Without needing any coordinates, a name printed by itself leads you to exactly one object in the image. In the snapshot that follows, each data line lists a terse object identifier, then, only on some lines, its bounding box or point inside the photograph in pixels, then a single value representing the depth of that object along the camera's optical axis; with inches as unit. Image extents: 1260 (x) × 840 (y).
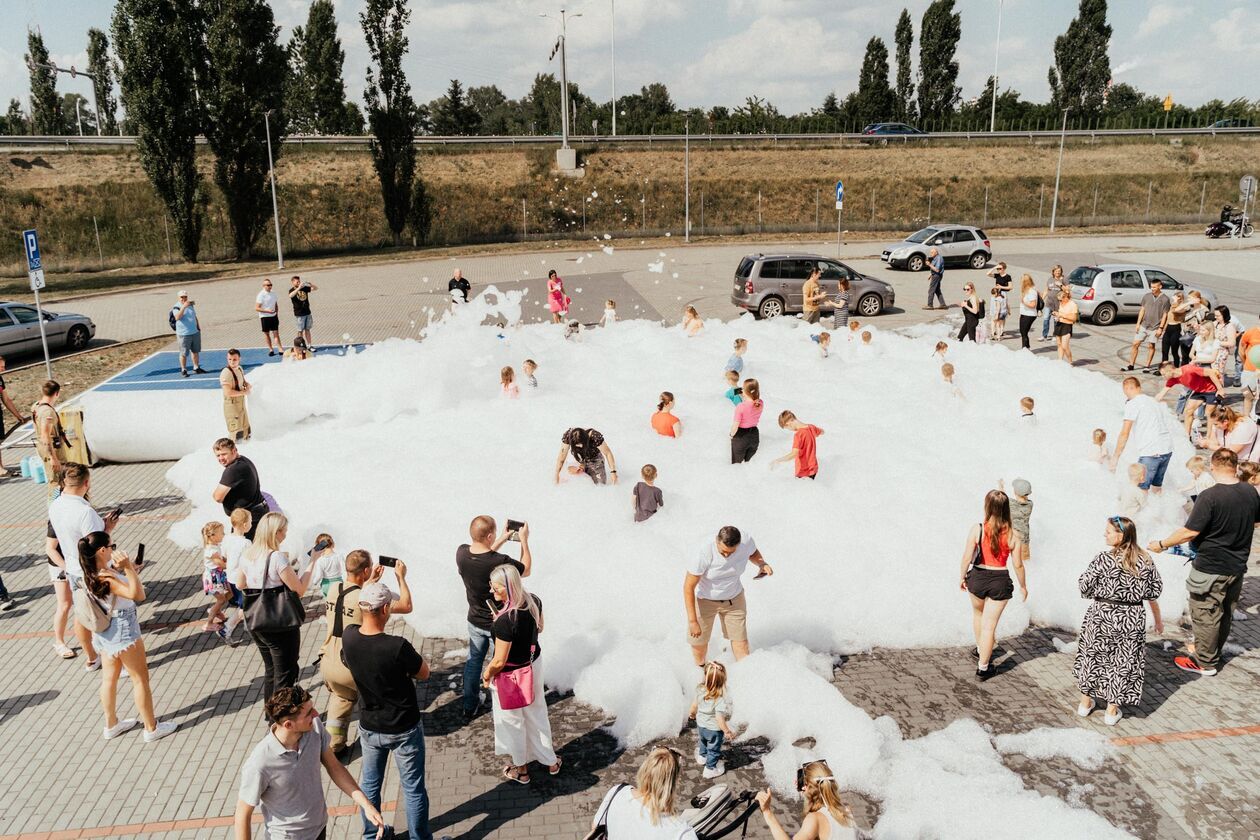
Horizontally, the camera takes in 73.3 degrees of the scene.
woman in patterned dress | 259.1
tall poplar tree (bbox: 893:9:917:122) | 2999.5
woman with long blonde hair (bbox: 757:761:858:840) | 173.0
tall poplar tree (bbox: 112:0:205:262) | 1510.8
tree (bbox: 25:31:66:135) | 2942.9
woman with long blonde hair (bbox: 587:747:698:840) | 166.9
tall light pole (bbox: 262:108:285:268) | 1498.5
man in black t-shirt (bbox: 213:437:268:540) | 333.4
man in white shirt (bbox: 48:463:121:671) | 282.5
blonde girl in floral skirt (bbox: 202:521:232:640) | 326.0
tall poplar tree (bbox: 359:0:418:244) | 1802.4
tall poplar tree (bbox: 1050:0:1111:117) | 2787.9
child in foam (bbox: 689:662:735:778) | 231.3
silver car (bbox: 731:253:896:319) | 905.5
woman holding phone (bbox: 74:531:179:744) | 251.0
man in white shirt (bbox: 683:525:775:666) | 268.4
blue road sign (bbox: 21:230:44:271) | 633.0
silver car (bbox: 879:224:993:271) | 1251.8
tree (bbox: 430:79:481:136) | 3663.9
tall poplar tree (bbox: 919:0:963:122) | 2881.4
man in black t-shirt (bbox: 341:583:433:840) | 206.4
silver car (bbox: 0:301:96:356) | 816.9
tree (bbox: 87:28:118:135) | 2972.0
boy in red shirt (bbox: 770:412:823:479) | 396.8
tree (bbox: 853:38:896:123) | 3014.3
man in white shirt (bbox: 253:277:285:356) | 770.8
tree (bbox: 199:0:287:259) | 1600.6
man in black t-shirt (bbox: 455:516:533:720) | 255.8
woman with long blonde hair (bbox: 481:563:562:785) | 231.5
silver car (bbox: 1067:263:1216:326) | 837.8
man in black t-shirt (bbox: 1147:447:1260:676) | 285.1
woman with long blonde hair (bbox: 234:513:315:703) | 248.2
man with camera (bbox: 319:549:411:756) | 233.8
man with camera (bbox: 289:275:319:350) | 776.9
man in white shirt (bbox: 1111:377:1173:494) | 405.7
